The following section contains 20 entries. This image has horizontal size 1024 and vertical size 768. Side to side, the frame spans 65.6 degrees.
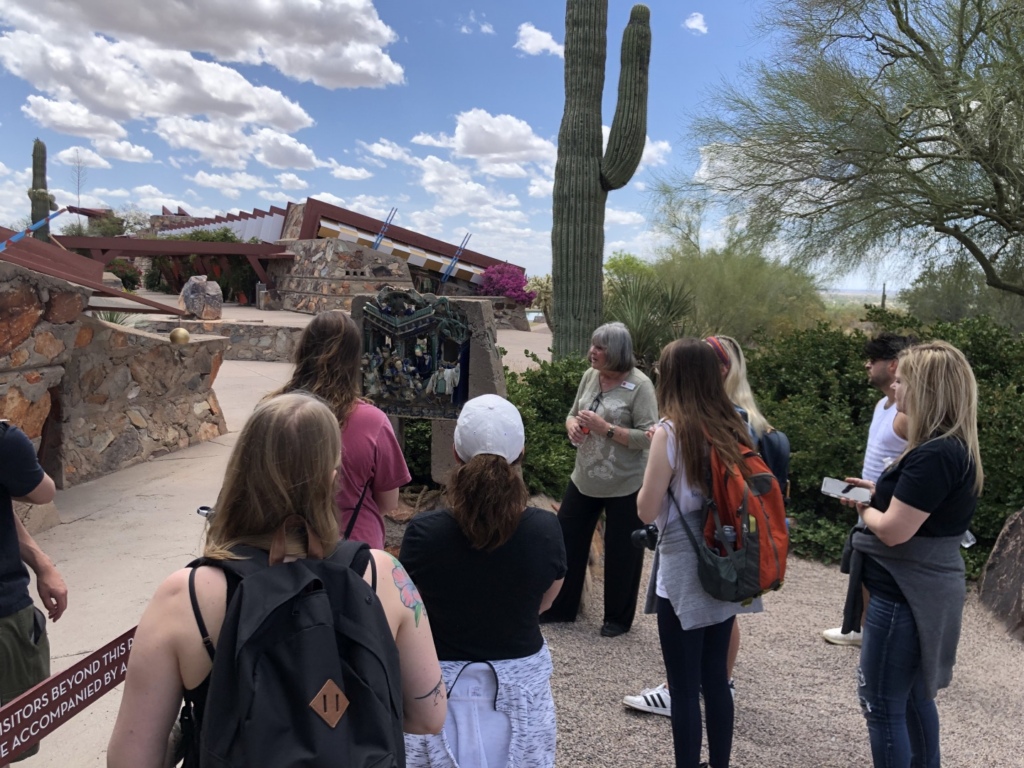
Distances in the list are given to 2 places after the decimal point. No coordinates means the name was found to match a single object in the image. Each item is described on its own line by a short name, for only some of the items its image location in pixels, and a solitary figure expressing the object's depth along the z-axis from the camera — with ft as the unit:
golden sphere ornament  22.02
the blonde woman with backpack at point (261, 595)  4.09
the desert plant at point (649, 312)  27.76
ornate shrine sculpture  14.99
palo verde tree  31.45
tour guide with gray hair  12.50
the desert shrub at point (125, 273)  85.15
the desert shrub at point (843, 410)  17.92
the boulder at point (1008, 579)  15.02
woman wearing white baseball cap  6.42
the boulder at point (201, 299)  55.88
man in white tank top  12.08
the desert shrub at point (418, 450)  17.33
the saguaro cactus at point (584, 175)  28.58
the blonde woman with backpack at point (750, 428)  10.87
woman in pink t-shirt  8.51
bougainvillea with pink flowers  79.20
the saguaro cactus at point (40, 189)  72.18
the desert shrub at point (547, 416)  17.54
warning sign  5.09
